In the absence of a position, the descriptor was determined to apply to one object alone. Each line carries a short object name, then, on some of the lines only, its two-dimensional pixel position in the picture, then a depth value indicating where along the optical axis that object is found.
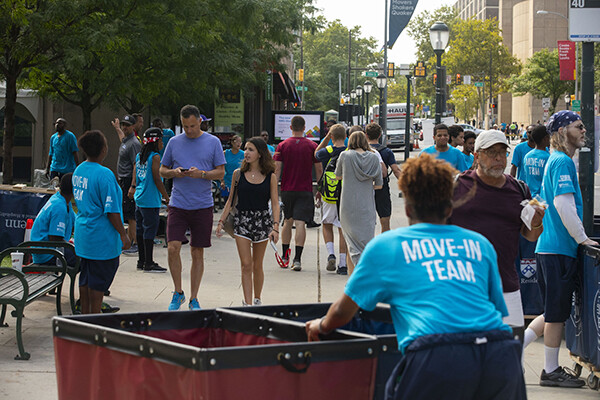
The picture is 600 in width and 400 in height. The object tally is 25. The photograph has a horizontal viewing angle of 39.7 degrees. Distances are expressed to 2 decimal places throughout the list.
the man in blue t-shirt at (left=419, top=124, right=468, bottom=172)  9.42
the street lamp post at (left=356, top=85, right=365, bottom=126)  49.46
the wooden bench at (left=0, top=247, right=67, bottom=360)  6.60
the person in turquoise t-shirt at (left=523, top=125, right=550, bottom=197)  7.54
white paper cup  7.58
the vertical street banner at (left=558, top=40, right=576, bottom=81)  40.35
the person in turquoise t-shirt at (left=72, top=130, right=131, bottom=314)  6.86
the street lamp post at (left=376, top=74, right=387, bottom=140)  42.59
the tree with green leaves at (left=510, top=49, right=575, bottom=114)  79.88
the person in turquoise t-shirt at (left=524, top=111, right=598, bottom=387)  5.88
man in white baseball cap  4.77
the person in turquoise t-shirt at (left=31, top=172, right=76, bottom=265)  8.20
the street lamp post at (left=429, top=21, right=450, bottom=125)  19.98
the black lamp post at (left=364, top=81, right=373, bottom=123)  52.66
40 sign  7.70
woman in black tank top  8.09
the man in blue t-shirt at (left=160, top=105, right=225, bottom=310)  8.00
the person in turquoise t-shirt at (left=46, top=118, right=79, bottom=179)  15.37
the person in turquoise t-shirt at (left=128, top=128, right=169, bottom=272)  10.39
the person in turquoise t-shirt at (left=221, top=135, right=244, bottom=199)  15.33
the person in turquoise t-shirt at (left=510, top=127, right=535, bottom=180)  10.20
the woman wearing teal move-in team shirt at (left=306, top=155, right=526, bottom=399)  3.05
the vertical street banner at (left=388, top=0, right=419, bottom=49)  41.00
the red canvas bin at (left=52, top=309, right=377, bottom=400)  3.22
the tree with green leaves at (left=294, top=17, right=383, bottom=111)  125.12
